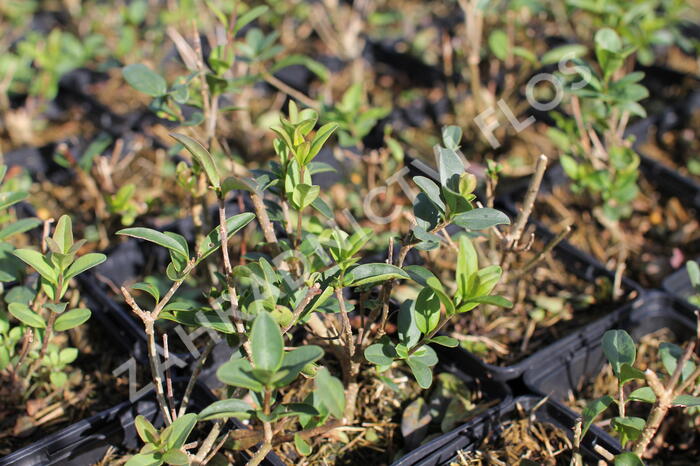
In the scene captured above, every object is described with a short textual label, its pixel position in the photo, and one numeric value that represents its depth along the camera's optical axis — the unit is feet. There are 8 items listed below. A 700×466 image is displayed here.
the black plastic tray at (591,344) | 2.67
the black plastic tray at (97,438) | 2.40
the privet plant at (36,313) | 2.36
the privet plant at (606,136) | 2.75
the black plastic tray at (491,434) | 2.42
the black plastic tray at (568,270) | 2.60
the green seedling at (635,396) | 2.24
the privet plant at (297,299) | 2.16
